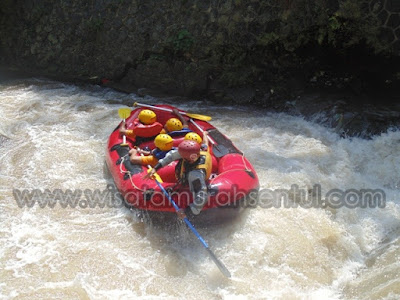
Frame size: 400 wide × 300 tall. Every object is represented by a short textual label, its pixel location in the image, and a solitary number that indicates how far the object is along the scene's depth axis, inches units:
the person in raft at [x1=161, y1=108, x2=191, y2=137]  200.1
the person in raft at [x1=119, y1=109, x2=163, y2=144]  203.5
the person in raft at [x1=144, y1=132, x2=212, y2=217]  147.4
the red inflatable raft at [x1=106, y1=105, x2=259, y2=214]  152.9
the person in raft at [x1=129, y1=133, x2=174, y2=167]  175.0
